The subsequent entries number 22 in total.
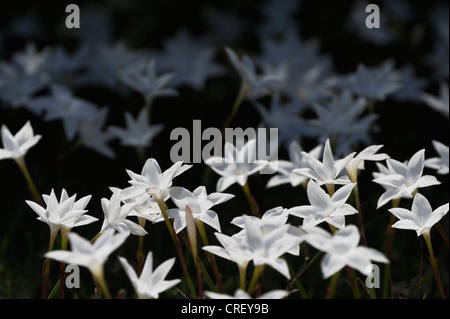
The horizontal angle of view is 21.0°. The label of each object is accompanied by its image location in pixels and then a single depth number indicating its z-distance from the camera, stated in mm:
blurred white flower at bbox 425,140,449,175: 1012
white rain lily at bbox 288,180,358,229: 880
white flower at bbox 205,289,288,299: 831
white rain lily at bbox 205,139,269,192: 970
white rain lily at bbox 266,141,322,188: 1014
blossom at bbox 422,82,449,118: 1148
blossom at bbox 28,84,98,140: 1201
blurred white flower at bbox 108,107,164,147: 1180
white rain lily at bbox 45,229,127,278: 827
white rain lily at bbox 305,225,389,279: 823
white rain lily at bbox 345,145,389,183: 925
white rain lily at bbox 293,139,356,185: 913
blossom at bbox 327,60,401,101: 1186
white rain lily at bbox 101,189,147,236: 891
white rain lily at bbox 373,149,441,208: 918
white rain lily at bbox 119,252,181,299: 842
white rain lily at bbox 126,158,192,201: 904
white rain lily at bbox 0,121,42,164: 1006
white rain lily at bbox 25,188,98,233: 891
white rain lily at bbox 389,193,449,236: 897
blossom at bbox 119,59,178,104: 1179
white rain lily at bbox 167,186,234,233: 898
